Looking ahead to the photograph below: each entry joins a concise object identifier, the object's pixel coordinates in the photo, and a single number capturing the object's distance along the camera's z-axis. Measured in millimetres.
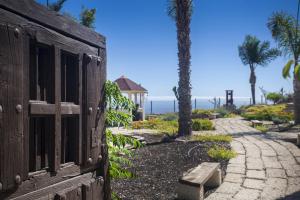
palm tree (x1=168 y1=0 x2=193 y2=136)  11289
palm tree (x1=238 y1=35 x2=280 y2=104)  31656
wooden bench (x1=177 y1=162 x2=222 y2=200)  4016
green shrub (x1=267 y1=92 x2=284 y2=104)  29709
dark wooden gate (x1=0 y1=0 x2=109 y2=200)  1454
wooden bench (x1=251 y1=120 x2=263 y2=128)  14767
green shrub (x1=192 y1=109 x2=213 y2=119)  20409
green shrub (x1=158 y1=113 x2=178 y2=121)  20319
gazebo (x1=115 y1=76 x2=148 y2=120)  20719
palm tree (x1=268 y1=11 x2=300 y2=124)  14383
